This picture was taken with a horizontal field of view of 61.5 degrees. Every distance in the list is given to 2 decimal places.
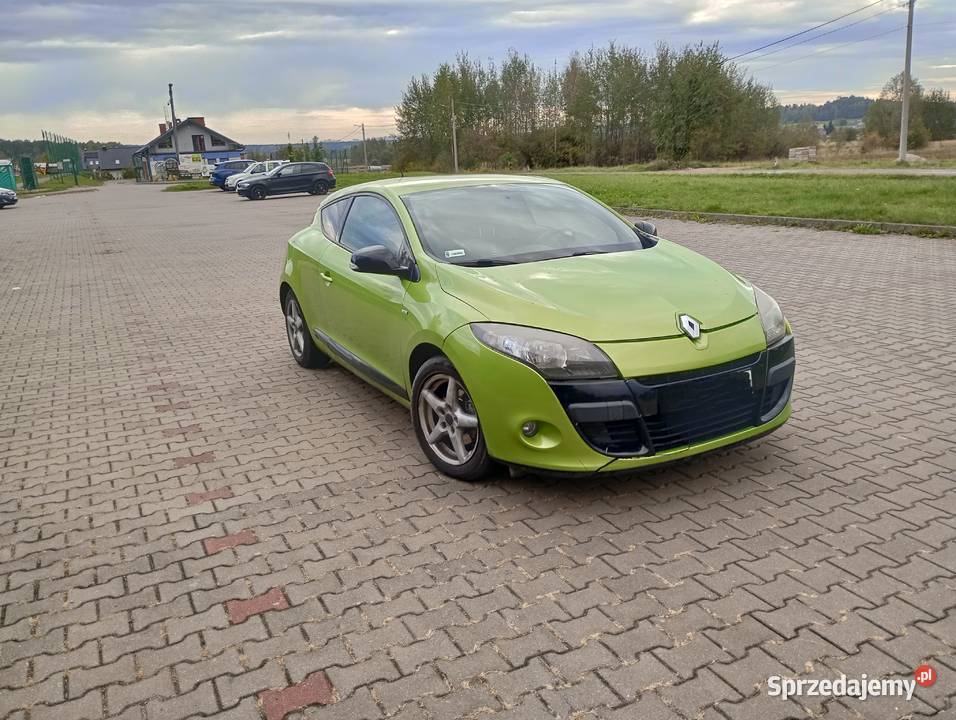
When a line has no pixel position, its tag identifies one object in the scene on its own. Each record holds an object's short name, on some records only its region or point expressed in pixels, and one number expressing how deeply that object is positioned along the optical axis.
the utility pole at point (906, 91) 31.53
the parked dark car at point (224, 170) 50.44
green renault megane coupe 3.78
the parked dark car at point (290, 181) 36.81
